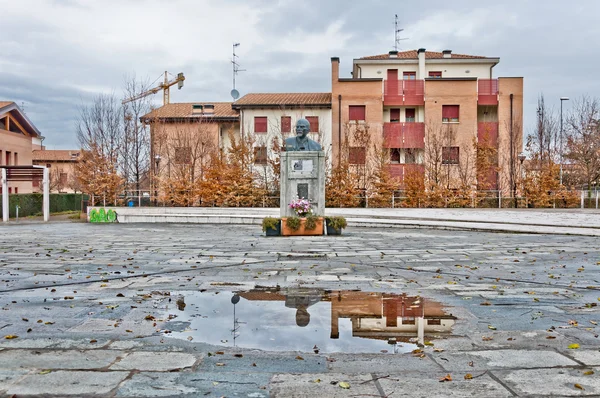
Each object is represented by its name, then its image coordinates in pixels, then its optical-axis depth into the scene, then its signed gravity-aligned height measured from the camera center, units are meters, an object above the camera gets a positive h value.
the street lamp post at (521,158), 32.84 +2.17
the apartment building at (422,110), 39.12 +6.13
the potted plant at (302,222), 15.80 -0.79
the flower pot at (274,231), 16.12 -1.07
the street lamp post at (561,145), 40.30 +3.60
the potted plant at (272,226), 15.98 -0.92
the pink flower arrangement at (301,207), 15.91 -0.36
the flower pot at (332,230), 16.34 -1.07
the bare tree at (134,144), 33.22 +2.99
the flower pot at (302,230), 15.88 -1.03
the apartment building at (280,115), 40.34 +5.91
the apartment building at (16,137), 43.84 +4.70
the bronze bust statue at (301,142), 16.34 +1.55
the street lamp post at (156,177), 30.67 +0.93
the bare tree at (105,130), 32.78 +3.83
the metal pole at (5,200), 26.43 -0.29
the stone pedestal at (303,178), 16.30 +0.48
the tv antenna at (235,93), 49.34 +9.06
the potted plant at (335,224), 16.28 -0.87
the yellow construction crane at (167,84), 85.81 +17.68
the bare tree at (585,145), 39.53 +3.54
